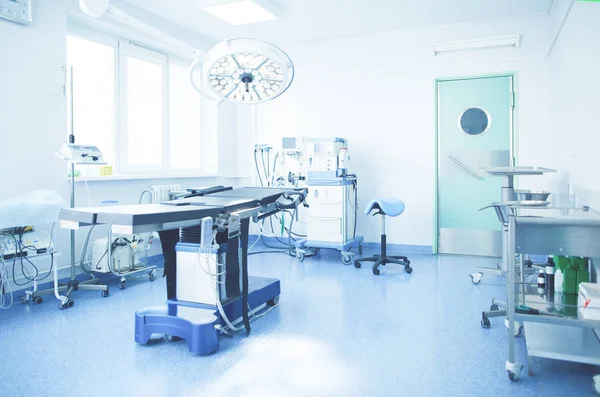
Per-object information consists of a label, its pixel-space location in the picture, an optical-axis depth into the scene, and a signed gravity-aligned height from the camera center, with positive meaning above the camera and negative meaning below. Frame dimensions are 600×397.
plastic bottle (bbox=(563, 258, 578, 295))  2.53 -0.50
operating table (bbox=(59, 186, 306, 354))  2.03 -0.25
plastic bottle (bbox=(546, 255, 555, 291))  2.57 -0.47
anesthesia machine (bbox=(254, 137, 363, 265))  4.89 +0.02
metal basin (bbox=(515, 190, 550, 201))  3.48 -0.01
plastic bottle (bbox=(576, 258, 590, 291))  2.55 -0.46
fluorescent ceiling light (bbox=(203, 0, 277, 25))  4.31 +1.84
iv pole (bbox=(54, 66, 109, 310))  3.29 -0.70
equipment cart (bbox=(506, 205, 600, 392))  2.07 -0.45
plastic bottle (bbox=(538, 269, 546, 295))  2.56 -0.52
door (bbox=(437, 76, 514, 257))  5.00 +0.43
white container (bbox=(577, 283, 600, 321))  2.06 -0.51
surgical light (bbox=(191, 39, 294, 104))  1.87 +0.56
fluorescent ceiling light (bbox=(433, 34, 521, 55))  4.82 +1.66
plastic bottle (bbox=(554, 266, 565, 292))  2.60 -0.51
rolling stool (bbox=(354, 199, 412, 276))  4.40 -0.23
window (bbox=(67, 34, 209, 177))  4.35 +0.95
